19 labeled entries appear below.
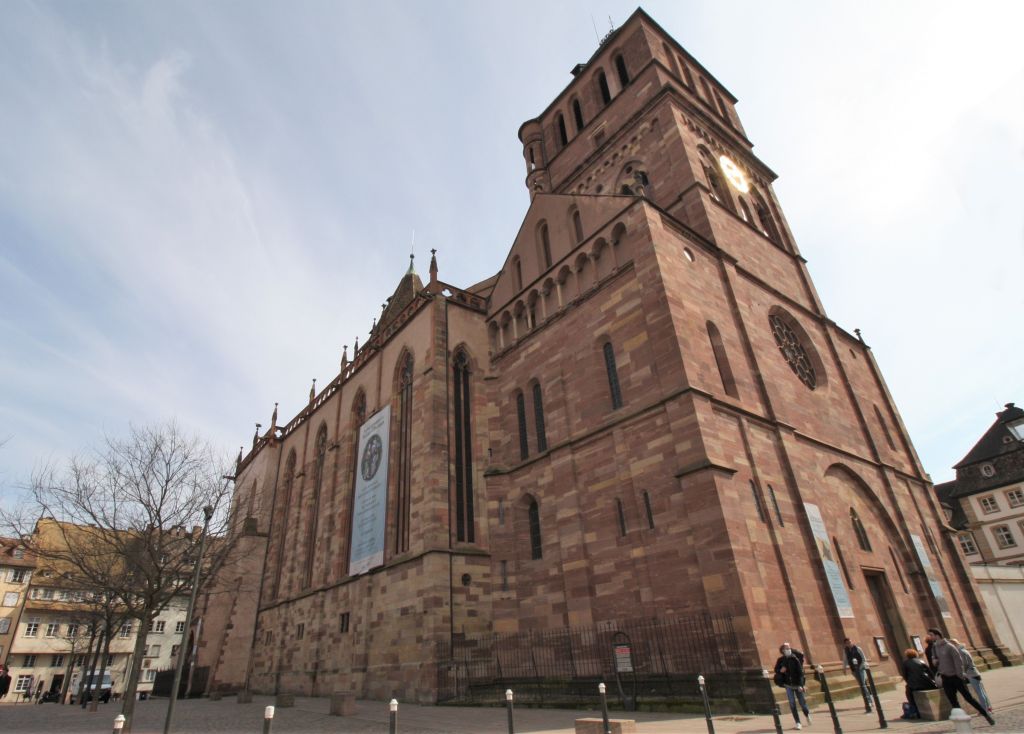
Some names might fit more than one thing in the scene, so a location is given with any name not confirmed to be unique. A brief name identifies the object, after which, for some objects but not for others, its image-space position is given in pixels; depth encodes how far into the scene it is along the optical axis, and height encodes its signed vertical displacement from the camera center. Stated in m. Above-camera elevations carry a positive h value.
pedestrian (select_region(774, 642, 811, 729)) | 9.17 -0.22
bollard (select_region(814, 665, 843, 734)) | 7.06 -0.57
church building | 13.13 +5.61
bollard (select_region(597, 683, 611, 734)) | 7.08 -0.46
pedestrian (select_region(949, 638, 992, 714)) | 8.03 -0.40
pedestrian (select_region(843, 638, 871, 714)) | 10.27 -0.13
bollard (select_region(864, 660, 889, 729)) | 7.75 -0.69
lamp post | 9.54 +1.62
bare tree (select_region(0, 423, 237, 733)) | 15.21 +3.98
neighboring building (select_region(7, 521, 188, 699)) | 42.56 +4.41
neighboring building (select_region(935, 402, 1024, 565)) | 39.56 +9.26
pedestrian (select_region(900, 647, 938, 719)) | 8.79 -0.43
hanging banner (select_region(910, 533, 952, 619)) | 16.67 +1.72
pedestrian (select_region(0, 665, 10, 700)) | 18.08 +0.96
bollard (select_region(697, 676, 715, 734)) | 7.05 -0.52
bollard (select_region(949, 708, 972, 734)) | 4.46 -0.52
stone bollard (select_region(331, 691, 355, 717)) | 13.67 -0.31
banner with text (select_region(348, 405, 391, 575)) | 21.05 +6.63
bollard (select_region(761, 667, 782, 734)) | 10.11 -0.37
